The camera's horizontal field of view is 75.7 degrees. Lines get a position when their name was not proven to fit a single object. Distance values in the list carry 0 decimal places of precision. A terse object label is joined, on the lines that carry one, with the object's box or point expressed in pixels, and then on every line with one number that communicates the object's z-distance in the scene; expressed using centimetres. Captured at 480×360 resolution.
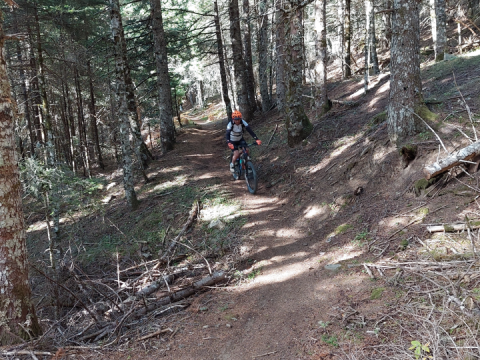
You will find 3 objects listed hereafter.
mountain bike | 980
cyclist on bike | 970
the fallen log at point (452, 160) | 512
